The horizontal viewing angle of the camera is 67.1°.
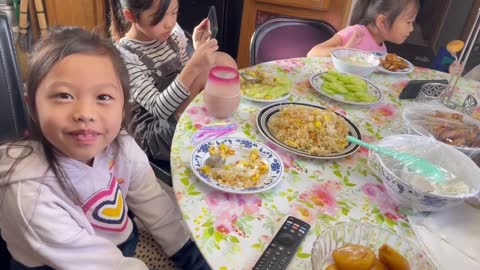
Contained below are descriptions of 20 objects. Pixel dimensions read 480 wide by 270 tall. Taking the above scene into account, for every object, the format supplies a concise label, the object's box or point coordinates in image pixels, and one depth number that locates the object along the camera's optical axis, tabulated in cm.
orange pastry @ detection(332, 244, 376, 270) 58
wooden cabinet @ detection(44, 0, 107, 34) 282
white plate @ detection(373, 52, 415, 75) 155
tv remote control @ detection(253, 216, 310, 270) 61
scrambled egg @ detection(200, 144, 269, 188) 79
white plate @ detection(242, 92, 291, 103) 114
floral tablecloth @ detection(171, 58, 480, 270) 65
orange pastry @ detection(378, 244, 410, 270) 59
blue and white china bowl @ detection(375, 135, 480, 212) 72
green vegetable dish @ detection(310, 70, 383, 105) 125
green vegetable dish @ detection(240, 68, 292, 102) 117
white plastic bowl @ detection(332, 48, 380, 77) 144
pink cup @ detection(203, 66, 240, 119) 100
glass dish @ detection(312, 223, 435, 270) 61
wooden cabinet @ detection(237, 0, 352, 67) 279
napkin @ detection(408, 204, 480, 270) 67
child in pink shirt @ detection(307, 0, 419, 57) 195
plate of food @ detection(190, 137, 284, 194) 77
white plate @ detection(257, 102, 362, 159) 92
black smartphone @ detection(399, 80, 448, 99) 134
